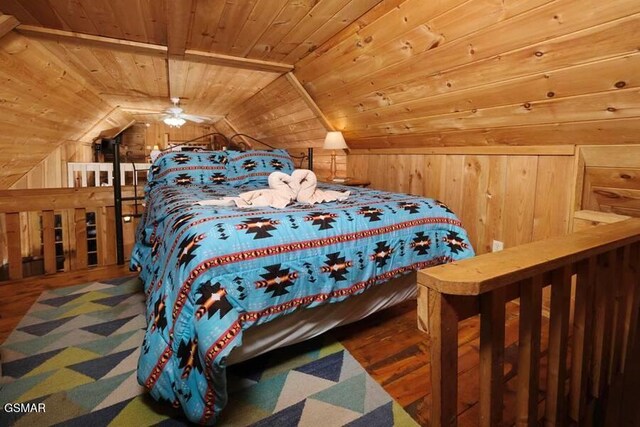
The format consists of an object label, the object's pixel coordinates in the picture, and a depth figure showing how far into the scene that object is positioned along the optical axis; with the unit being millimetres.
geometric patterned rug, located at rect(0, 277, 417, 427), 1306
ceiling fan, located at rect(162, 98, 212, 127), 5066
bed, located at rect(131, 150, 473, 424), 1199
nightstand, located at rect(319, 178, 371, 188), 3389
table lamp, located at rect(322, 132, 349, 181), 3320
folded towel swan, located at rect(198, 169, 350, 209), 1809
